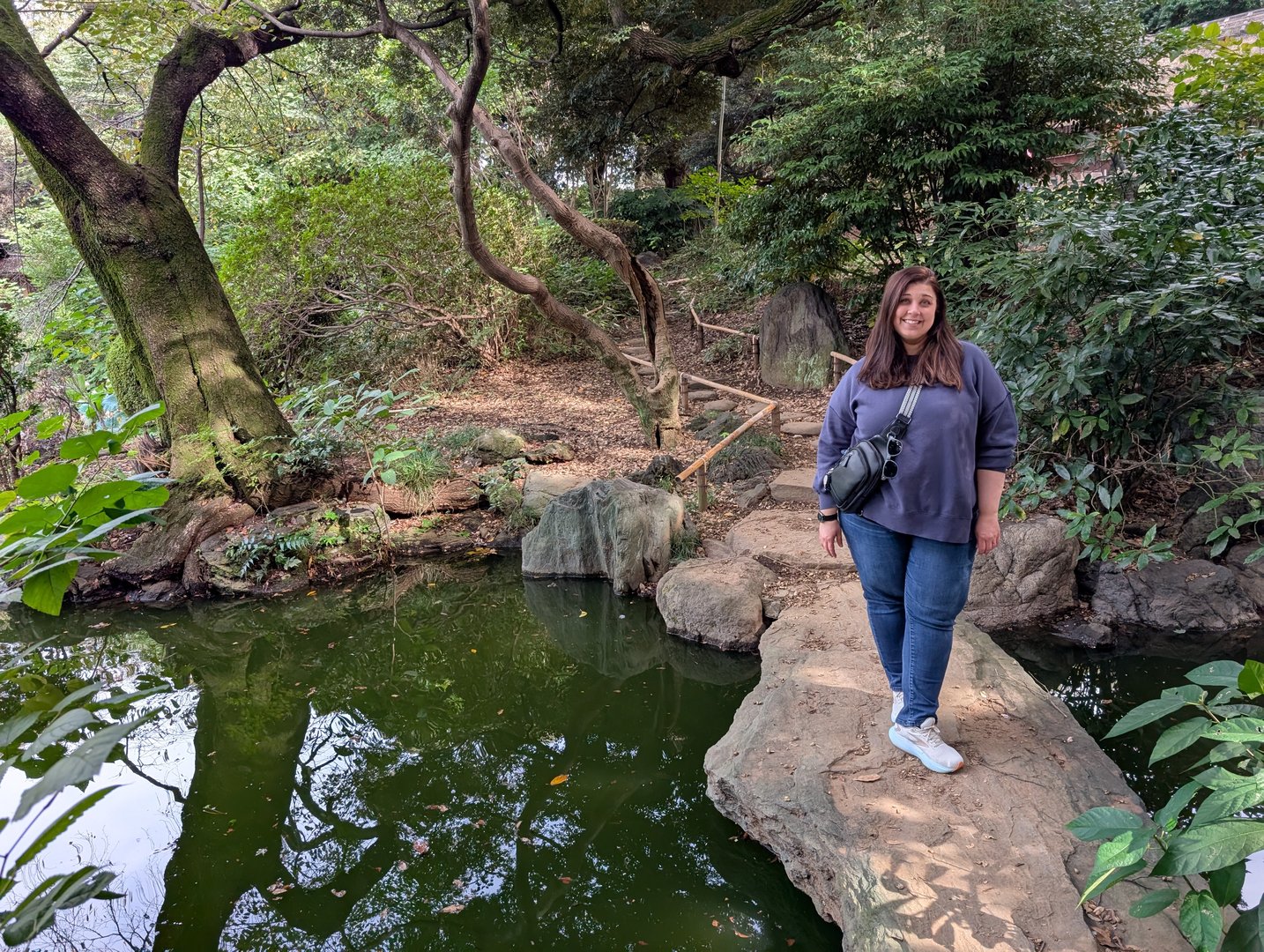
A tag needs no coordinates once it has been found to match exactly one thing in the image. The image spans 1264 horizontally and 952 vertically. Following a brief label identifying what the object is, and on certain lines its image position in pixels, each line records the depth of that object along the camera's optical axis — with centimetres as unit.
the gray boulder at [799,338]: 865
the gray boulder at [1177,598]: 424
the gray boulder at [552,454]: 701
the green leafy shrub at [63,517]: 98
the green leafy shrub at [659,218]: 1510
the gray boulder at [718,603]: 445
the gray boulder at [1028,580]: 447
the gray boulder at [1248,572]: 430
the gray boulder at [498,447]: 707
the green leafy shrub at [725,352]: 991
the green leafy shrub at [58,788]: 71
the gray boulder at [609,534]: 528
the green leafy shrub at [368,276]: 865
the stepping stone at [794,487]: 586
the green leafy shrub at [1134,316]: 378
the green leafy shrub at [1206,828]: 141
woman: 228
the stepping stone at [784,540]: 493
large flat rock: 210
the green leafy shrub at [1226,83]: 486
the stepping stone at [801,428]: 718
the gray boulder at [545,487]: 628
